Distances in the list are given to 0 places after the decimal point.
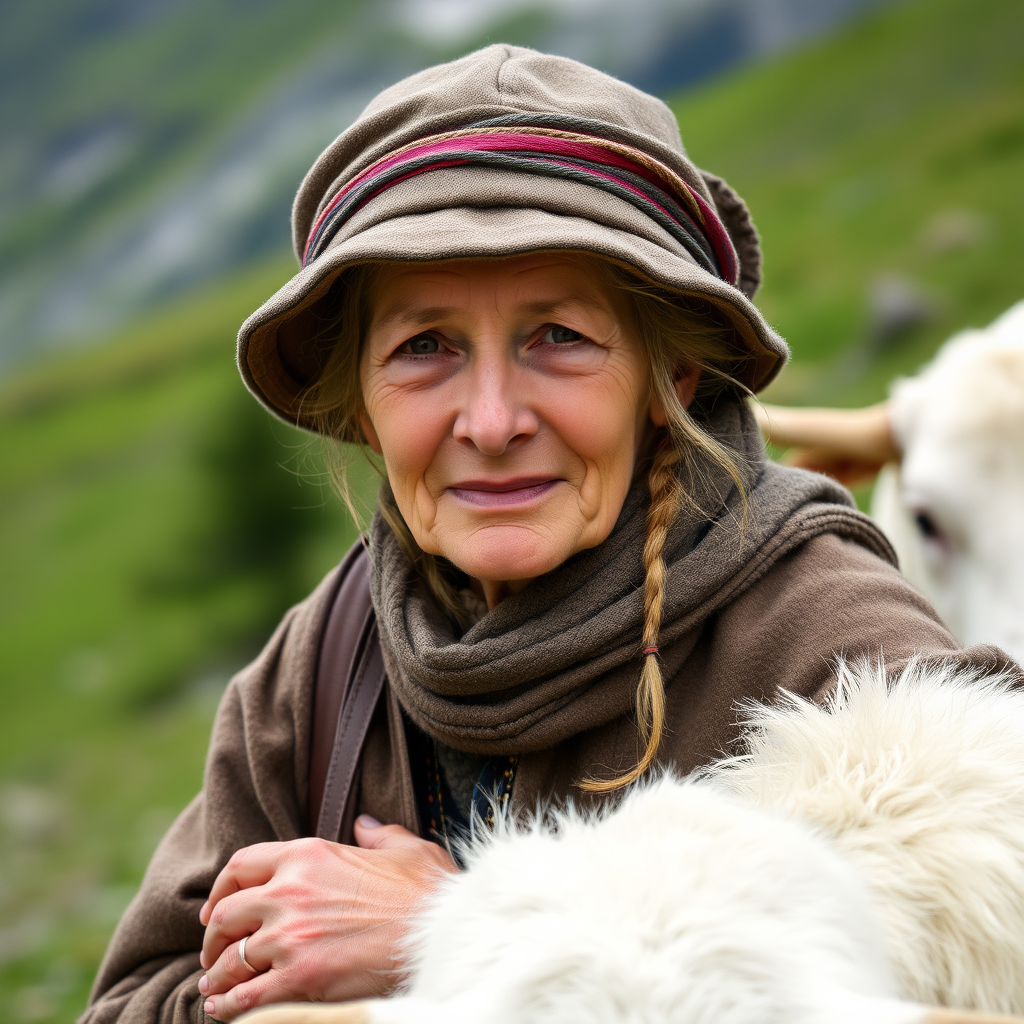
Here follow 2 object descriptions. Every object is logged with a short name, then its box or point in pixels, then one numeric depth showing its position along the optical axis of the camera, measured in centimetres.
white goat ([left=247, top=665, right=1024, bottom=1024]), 95
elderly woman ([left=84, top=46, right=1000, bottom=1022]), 111
